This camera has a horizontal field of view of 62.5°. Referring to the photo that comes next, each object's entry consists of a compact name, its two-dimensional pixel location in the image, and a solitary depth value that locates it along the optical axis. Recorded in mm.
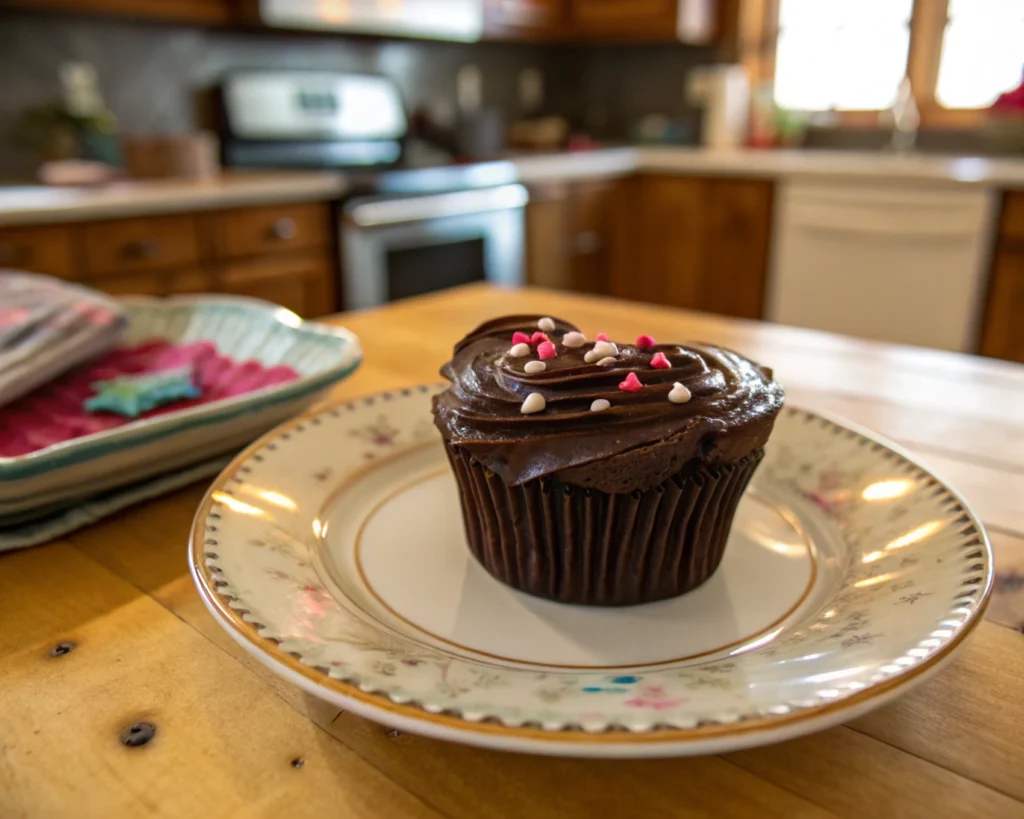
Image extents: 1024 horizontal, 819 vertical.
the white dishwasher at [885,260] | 2770
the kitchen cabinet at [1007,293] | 2651
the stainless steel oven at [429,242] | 2562
